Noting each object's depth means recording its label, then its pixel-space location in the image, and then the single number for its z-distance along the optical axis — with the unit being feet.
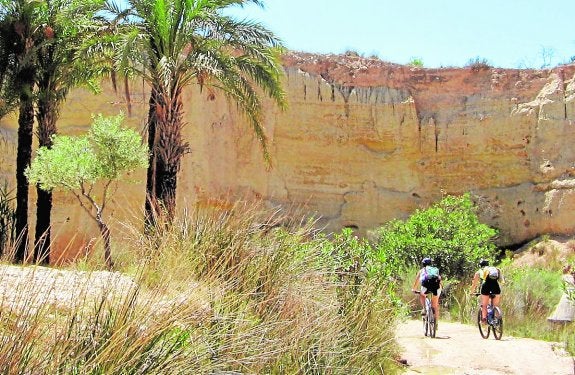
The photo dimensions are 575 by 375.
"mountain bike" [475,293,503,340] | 43.21
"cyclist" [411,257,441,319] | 43.98
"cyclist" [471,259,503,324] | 43.50
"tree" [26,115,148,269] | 49.06
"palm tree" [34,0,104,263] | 48.85
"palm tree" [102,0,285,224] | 45.60
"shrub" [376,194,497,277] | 67.97
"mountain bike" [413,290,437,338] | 43.37
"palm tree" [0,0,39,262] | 51.29
